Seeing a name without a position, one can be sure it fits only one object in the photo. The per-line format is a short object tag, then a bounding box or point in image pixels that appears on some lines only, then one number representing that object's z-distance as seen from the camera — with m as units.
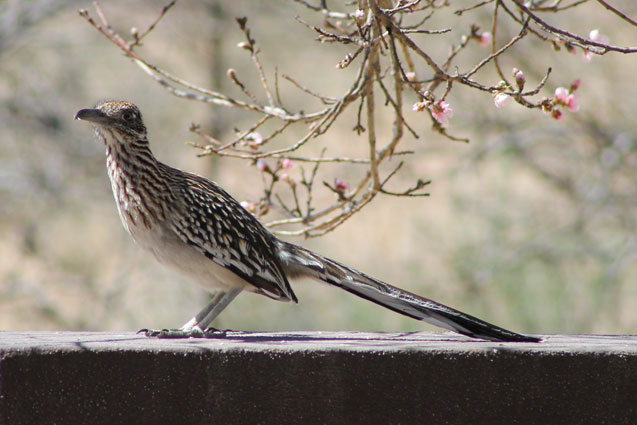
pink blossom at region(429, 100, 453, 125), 7.92
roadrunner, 9.29
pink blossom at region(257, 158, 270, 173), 10.13
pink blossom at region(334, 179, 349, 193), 9.64
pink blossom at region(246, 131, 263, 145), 9.90
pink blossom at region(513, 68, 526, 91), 7.52
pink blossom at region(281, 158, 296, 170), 10.31
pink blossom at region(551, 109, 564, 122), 7.92
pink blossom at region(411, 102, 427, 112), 7.58
